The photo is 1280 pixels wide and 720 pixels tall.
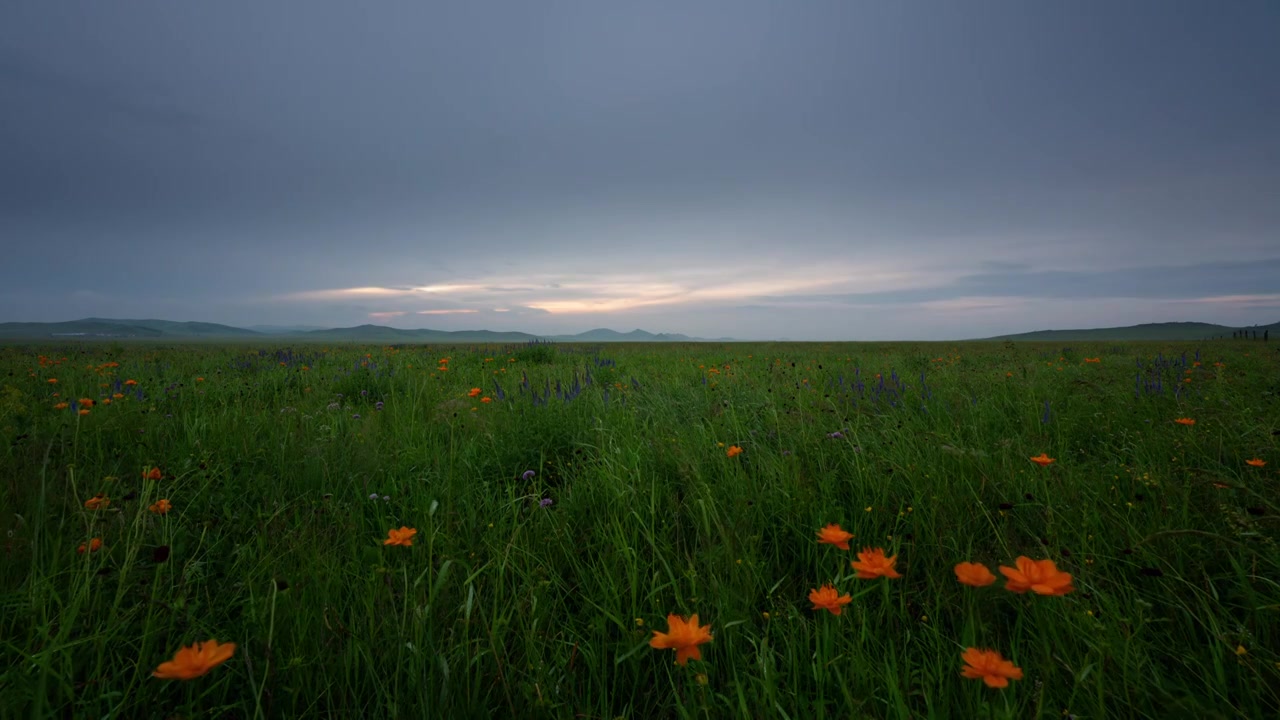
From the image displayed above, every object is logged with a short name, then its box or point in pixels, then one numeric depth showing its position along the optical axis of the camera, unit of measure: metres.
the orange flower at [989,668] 0.90
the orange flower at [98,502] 1.69
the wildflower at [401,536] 1.50
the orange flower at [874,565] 1.16
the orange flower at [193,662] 0.86
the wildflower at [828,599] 1.18
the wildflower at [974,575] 1.04
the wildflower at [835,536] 1.33
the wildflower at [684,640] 1.03
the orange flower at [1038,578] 0.99
